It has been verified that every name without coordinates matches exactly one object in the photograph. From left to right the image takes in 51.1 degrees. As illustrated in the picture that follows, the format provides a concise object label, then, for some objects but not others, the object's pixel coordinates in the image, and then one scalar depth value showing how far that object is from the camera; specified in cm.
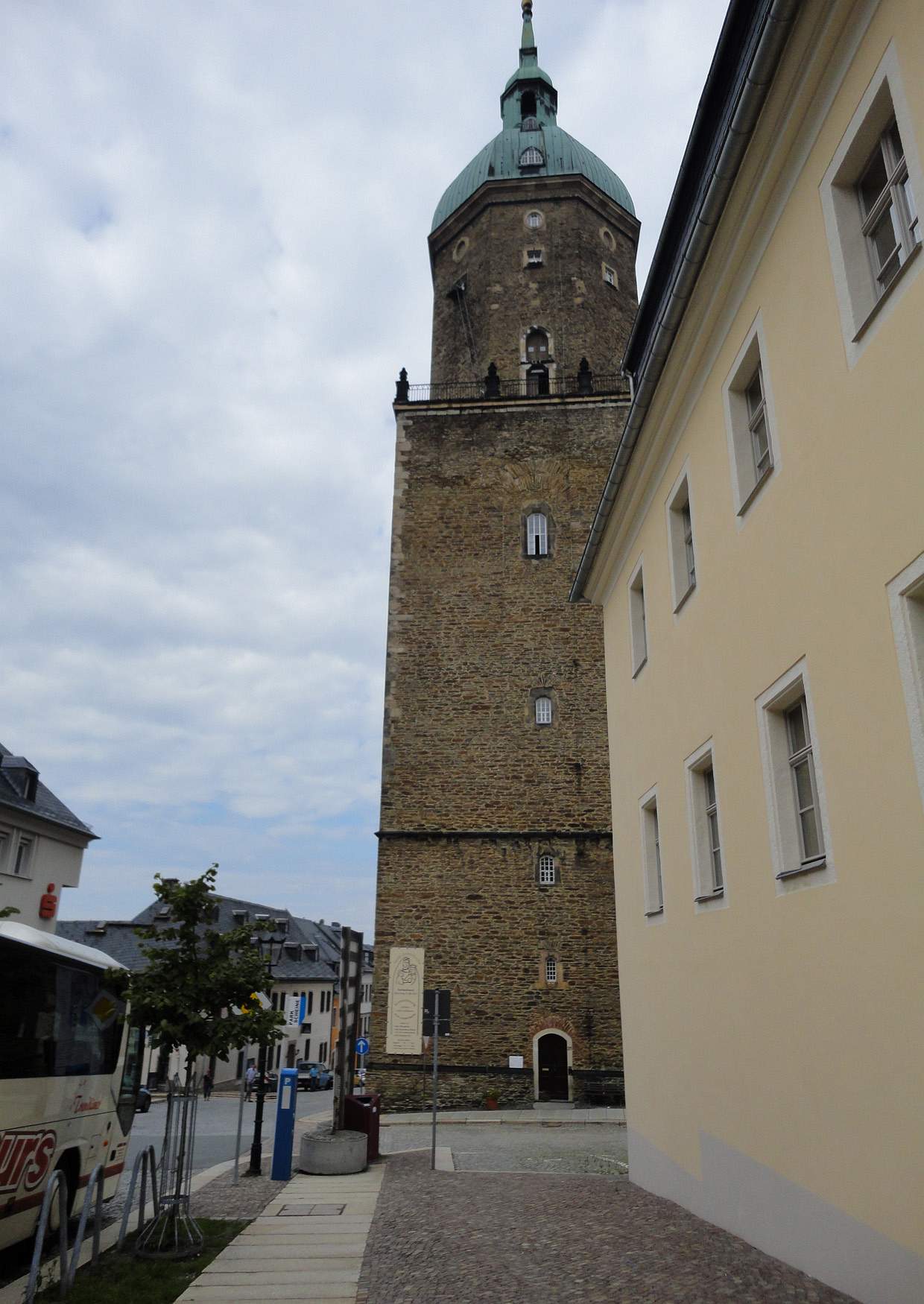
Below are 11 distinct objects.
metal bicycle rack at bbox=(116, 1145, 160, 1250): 792
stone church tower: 2288
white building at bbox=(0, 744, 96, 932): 2431
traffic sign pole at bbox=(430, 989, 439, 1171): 1388
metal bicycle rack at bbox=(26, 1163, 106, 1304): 570
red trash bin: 1426
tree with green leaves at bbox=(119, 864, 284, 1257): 870
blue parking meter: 1267
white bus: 779
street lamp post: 1348
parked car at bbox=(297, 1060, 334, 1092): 4153
